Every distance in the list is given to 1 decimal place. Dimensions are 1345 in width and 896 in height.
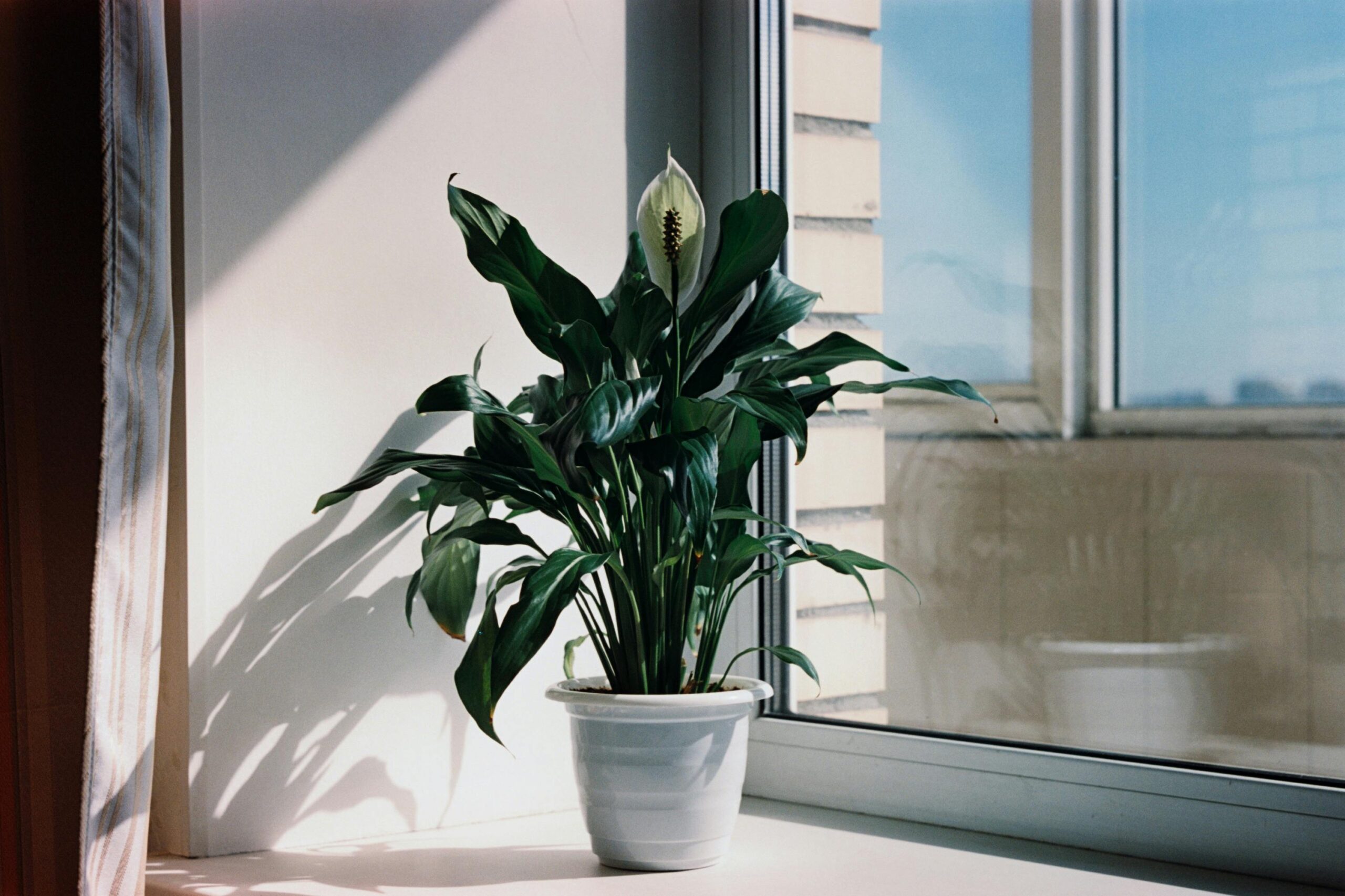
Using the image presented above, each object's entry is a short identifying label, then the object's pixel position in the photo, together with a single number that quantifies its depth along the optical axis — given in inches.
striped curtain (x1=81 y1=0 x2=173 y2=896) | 43.7
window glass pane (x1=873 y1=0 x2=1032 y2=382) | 57.4
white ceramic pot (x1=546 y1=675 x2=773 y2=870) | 47.8
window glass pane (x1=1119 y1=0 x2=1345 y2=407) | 48.3
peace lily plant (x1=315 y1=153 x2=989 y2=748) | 46.3
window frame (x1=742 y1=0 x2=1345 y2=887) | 48.3
